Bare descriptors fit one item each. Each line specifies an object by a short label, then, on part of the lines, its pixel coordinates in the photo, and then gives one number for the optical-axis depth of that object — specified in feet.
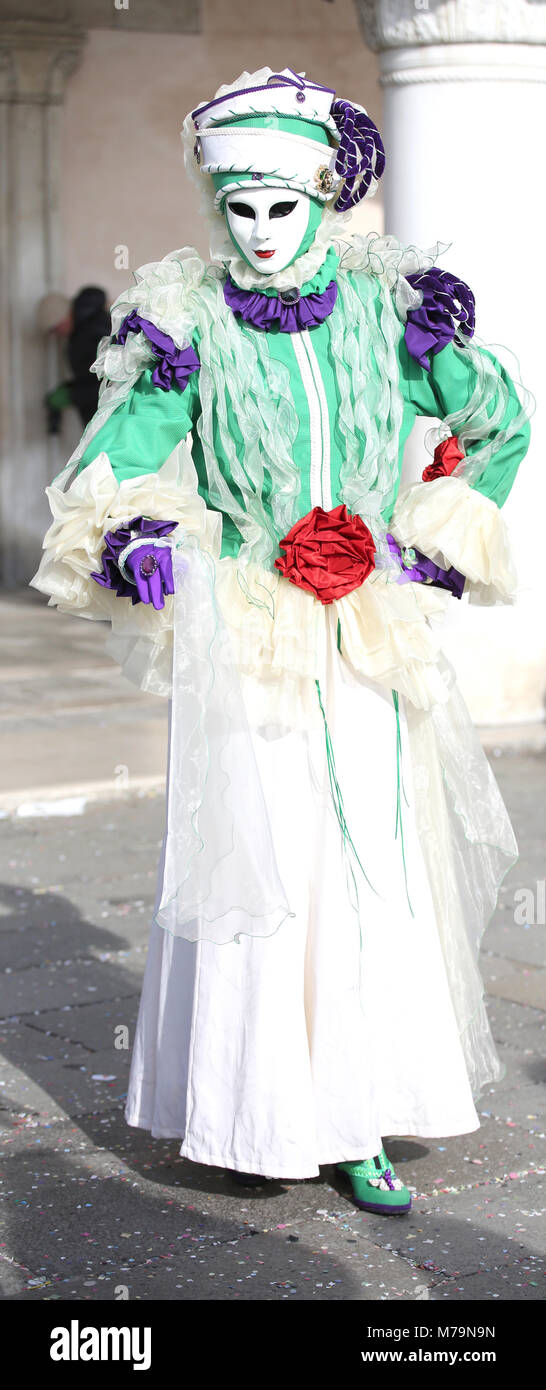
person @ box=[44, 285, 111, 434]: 35.06
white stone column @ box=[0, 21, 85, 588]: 35.12
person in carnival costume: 9.22
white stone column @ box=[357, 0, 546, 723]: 21.27
